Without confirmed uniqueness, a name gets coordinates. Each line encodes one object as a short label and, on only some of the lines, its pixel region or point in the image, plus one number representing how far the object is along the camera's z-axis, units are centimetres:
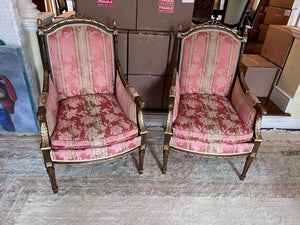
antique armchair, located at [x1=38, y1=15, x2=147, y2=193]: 152
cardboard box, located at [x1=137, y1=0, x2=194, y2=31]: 194
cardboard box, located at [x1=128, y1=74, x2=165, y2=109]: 224
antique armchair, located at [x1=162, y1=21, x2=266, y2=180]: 167
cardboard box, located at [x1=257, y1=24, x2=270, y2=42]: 496
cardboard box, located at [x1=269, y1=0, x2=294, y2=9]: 420
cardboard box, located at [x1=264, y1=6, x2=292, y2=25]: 435
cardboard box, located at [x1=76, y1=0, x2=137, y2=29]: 191
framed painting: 185
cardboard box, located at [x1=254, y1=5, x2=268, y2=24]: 498
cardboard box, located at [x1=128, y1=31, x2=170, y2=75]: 204
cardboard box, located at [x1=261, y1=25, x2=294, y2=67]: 258
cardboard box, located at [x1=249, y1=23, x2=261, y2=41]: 513
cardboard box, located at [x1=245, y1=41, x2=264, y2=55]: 426
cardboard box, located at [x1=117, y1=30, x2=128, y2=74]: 202
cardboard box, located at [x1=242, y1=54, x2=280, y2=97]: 268
